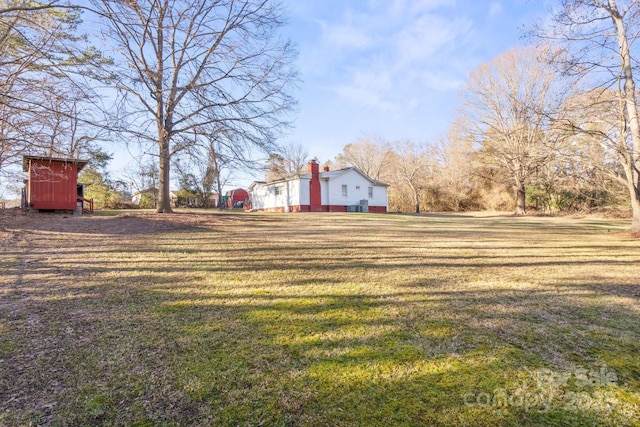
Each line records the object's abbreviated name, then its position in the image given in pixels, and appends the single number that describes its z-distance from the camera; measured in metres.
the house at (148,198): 29.75
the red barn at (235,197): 43.47
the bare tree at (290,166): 50.72
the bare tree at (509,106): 23.50
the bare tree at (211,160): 13.29
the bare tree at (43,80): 5.82
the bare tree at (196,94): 12.78
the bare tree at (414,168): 34.91
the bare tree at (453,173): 30.17
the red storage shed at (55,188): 14.17
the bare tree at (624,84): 9.58
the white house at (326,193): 25.64
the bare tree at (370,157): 41.81
